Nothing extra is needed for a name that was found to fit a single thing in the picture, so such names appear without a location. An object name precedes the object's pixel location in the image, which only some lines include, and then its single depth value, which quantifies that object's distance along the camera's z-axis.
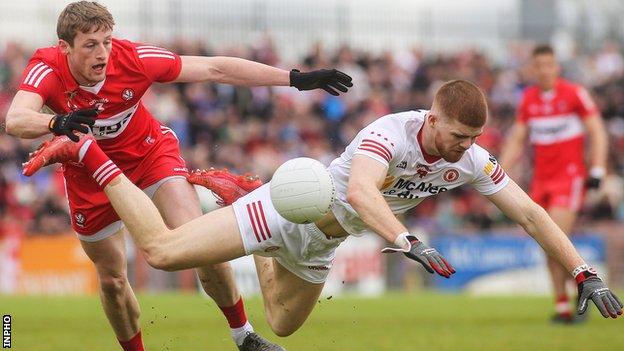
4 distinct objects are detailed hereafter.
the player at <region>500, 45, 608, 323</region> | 27.08
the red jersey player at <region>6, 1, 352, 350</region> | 16.11
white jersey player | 14.76
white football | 14.60
